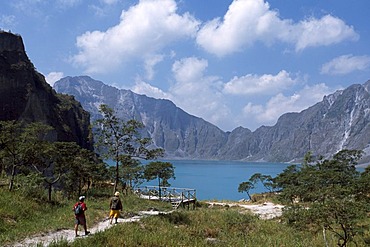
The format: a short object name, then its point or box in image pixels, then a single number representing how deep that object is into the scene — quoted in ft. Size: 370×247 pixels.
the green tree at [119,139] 66.08
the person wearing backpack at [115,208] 53.67
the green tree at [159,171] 135.01
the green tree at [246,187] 188.14
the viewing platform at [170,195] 106.93
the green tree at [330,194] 48.42
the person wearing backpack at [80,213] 43.88
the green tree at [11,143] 60.29
